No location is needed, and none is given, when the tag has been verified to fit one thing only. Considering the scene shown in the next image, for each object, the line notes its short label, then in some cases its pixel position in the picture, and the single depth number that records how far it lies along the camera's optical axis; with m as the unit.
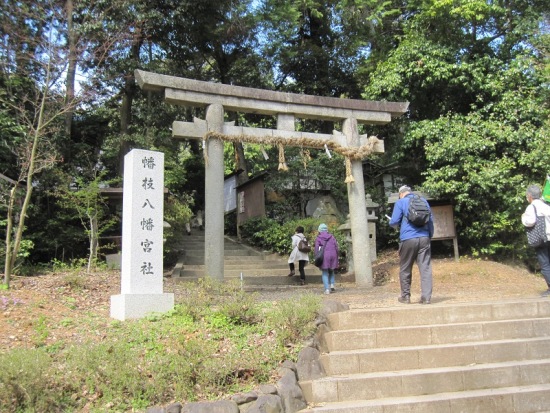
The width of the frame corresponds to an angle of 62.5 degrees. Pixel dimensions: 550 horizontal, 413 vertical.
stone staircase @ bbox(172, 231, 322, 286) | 12.96
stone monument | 6.79
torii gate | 10.24
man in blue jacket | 6.80
